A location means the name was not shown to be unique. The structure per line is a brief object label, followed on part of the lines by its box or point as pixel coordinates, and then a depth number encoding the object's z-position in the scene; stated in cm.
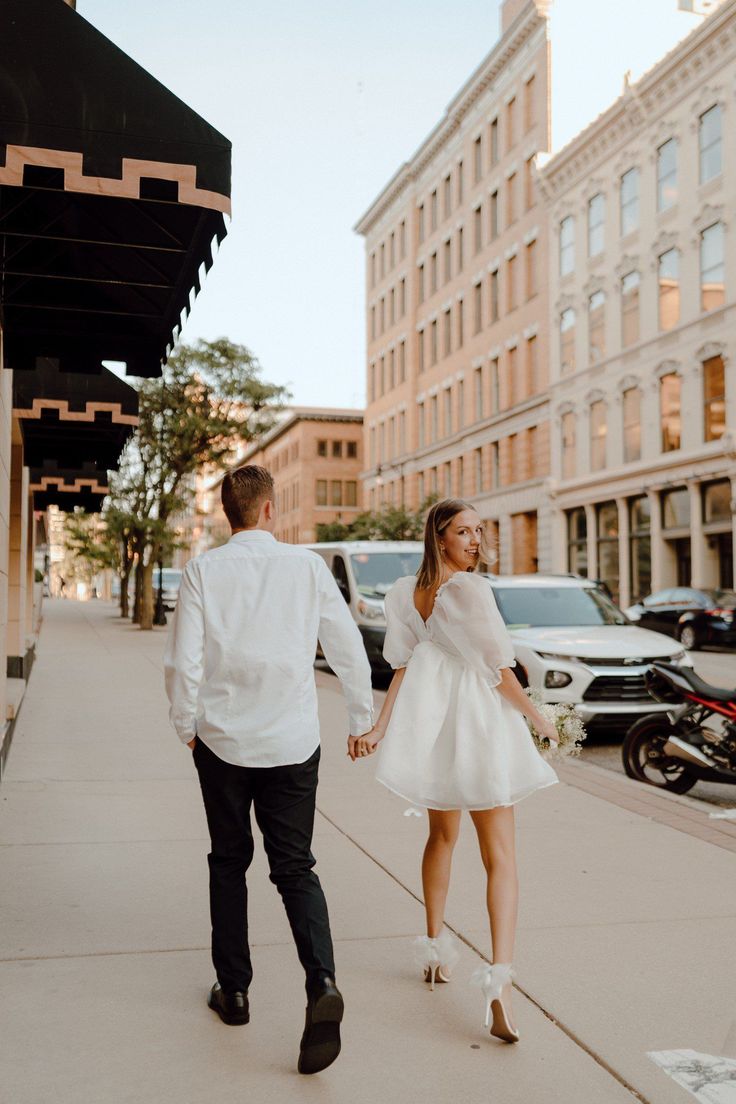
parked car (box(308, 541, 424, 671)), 1784
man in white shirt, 366
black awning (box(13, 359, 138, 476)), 1091
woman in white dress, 393
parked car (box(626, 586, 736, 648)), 2527
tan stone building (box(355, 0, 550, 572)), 4531
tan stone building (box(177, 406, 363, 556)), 7875
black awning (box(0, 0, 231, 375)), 501
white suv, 1062
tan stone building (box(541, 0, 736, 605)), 3316
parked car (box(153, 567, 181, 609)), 4372
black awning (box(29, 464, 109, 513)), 1630
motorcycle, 800
